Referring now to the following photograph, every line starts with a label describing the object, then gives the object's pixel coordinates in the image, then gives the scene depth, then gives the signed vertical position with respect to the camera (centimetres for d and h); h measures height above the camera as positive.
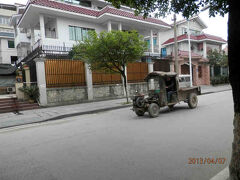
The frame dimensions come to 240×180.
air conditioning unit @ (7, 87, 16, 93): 1828 -15
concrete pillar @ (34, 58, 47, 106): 1195 +41
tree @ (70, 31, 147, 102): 1053 +221
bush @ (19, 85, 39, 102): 1209 -32
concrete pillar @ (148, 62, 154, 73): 1808 +174
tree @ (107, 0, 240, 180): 198 +10
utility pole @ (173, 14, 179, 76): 1495 +303
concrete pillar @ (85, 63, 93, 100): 1394 +24
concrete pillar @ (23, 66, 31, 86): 1425 +121
